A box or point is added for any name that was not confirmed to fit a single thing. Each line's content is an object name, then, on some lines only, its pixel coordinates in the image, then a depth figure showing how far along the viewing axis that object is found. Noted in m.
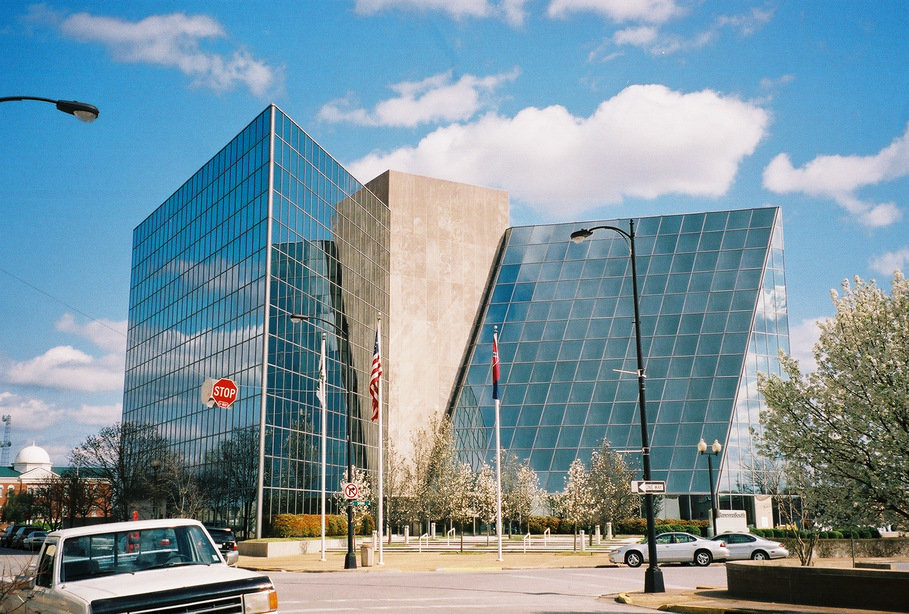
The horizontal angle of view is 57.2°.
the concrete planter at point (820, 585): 16.02
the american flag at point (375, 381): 35.78
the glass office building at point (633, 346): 53.75
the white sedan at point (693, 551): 35.25
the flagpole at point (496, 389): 34.53
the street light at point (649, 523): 20.88
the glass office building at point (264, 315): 49.81
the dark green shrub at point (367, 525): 55.41
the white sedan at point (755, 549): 35.59
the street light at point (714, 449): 41.94
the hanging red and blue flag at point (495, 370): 34.41
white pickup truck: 8.16
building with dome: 144.75
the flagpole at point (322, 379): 37.19
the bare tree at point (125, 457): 62.19
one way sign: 21.13
